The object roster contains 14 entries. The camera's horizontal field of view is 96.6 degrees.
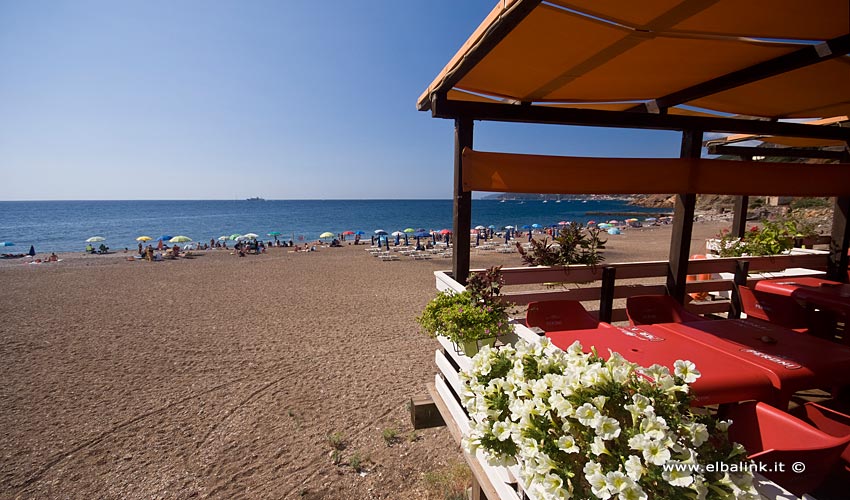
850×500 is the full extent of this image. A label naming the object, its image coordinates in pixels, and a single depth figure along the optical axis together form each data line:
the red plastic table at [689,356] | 1.86
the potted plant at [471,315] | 2.39
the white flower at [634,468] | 1.00
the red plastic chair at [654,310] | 3.48
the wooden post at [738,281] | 4.01
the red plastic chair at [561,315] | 3.32
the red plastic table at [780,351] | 1.96
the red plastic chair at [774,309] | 3.18
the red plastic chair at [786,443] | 1.32
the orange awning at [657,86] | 1.89
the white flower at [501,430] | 1.32
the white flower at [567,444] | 1.11
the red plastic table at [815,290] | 3.05
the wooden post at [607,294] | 3.86
